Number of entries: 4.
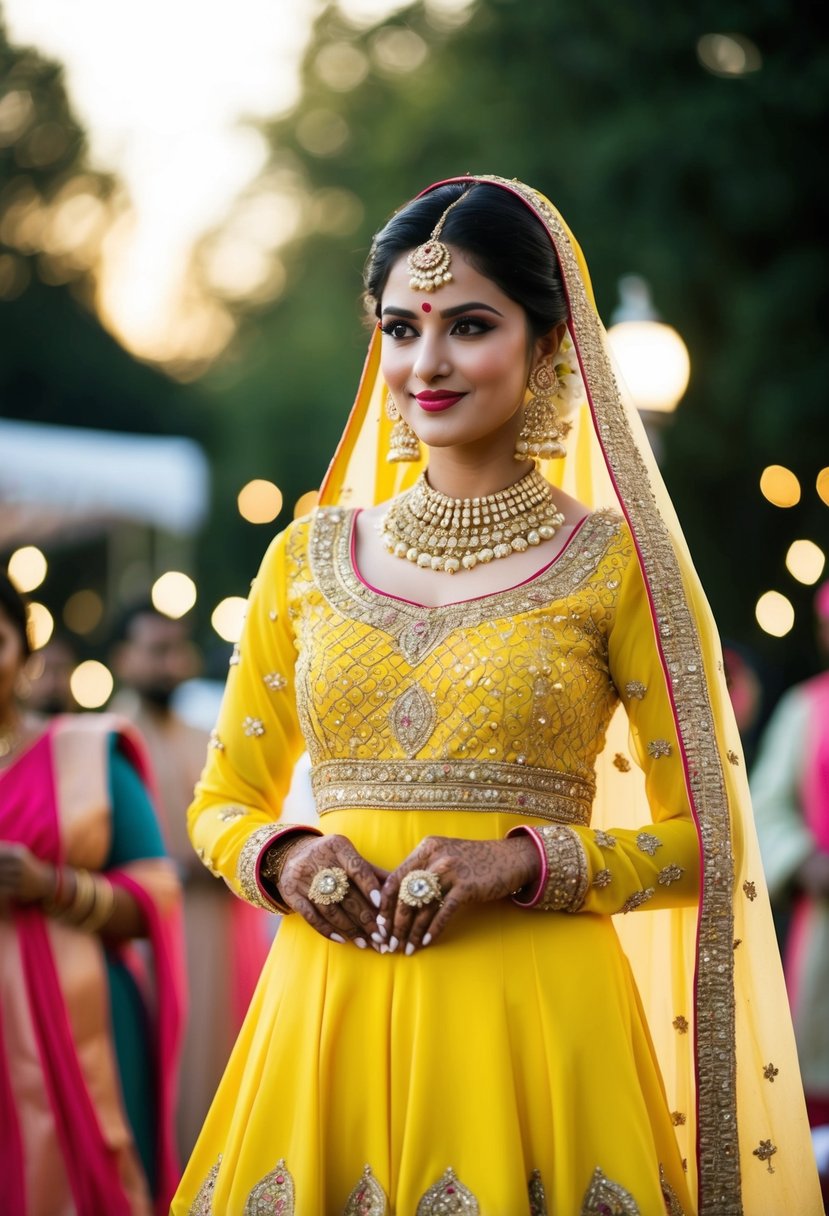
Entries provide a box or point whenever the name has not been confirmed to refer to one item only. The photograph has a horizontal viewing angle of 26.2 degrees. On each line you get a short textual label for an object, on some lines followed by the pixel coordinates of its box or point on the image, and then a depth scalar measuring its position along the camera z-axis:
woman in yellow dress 2.39
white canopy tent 13.54
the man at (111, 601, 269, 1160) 6.77
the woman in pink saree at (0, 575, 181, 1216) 3.83
